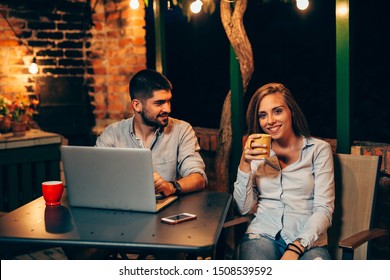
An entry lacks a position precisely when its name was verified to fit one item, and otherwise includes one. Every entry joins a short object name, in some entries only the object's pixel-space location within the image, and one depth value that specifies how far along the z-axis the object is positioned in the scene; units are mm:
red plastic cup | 2500
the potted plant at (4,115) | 4445
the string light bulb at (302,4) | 3054
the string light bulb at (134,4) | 3955
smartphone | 2154
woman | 2521
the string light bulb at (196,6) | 3537
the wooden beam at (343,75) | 2965
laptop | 2199
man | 2949
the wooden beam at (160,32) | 4211
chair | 2660
